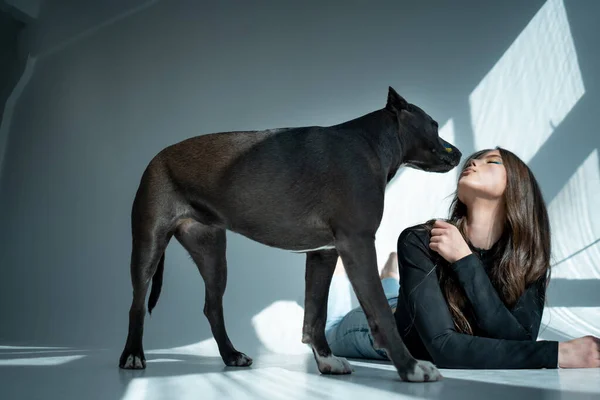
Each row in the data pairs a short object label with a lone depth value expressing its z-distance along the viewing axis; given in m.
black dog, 1.85
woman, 2.10
